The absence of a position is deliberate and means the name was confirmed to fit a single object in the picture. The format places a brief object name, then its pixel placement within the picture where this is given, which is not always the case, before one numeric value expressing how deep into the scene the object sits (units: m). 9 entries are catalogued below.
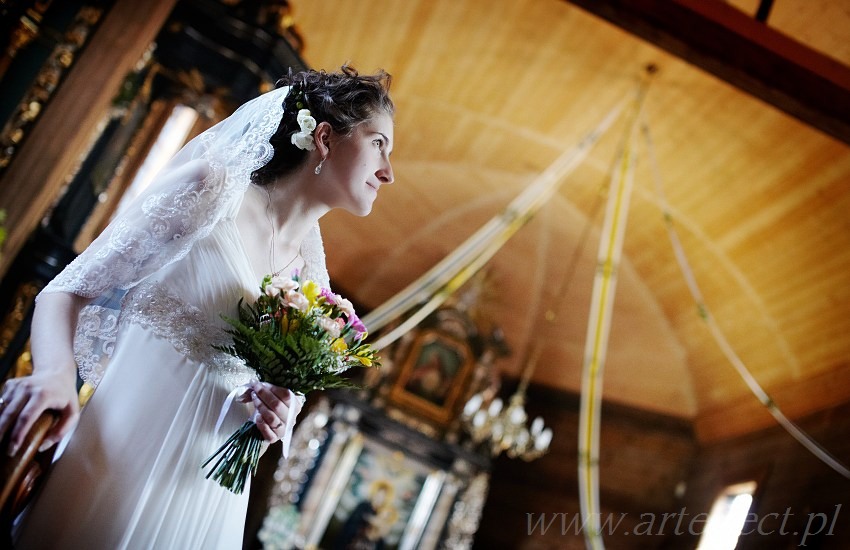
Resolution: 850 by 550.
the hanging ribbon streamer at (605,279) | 7.20
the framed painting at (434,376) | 13.16
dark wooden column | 4.67
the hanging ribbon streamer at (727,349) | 7.97
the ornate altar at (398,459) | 11.85
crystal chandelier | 9.44
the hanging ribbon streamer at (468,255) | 7.40
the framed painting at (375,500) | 11.89
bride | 1.65
